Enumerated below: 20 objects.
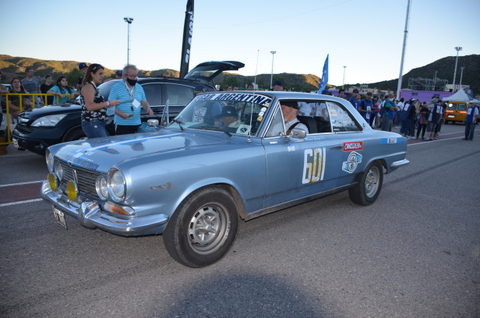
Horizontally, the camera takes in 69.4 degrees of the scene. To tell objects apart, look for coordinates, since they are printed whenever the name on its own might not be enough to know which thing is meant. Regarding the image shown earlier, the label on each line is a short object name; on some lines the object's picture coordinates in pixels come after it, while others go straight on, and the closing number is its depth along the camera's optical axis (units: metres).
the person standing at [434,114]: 14.93
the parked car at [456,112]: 28.89
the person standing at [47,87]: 9.79
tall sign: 12.25
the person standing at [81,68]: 7.55
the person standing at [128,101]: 5.21
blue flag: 10.50
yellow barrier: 8.70
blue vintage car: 2.72
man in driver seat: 3.99
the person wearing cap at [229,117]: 3.85
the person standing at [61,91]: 9.21
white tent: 37.78
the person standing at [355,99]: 12.97
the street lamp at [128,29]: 40.41
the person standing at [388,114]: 14.21
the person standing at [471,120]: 15.10
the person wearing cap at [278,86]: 8.38
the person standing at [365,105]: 13.30
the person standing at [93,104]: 4.74
